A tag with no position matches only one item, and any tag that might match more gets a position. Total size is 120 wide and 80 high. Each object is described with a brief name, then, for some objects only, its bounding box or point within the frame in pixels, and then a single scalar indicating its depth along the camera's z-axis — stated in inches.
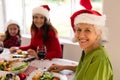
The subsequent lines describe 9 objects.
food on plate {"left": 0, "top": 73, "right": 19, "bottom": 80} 55.0
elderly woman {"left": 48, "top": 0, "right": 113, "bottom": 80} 46.4
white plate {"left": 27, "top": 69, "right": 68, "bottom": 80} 55.6
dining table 59.6
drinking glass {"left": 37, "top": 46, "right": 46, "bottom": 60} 67.9
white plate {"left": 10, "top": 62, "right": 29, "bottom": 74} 59.9
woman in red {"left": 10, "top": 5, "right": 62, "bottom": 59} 84.4
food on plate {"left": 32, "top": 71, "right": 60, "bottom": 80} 54.0
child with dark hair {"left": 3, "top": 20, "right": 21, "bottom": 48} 101.6
